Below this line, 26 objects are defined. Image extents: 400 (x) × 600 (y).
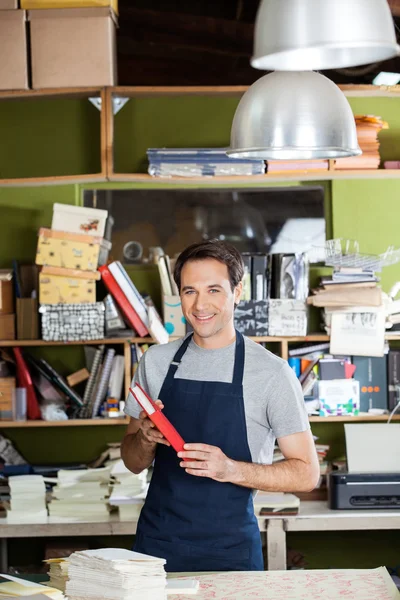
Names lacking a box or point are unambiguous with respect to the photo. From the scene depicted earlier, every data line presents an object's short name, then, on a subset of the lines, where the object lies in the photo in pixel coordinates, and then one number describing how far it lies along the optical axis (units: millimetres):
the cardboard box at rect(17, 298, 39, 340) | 4789
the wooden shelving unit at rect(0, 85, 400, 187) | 4730
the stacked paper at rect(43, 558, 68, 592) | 2375
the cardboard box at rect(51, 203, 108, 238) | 4742
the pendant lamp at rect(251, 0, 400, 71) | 1875
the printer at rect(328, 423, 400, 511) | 4492
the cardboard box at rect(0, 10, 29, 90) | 4590
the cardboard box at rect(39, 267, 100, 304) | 4703
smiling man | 2748
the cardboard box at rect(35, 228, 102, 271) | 4668
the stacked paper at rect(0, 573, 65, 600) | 2231
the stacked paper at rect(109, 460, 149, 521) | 4438
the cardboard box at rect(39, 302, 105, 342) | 4711
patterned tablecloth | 2393
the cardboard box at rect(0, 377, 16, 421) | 4770
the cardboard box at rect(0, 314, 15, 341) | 4828
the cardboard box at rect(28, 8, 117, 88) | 4566
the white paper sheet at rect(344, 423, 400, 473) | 4582
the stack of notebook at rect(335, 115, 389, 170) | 4684
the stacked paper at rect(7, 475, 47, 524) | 4469
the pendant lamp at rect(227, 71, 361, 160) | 2555
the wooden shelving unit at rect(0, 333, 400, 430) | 4746
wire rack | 4844
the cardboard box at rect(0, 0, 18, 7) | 4574
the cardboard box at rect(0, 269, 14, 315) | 4754
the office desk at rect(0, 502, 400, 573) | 4359
